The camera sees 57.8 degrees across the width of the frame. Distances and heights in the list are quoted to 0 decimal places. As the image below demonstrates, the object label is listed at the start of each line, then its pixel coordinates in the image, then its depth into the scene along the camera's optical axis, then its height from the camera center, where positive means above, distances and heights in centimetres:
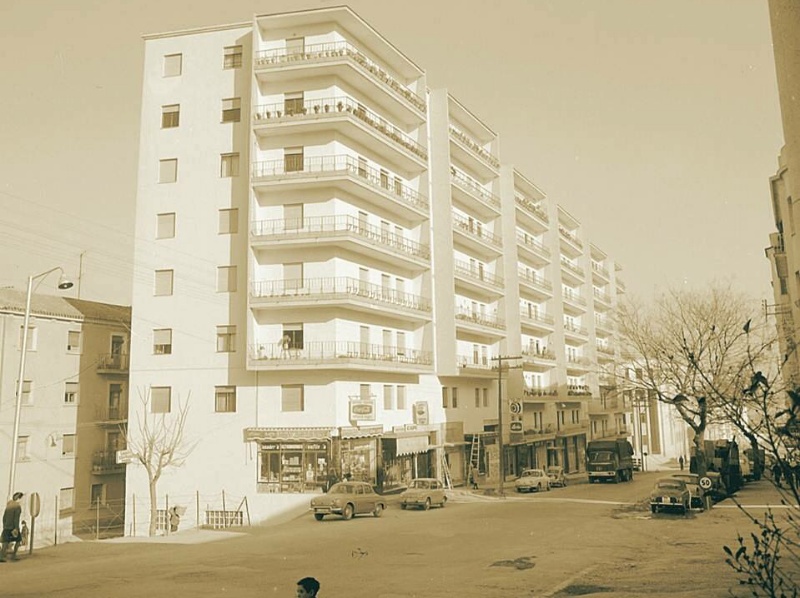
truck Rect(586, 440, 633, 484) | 4938 -206
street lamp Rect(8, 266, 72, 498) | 2802 +252
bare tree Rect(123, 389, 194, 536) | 3712 +14
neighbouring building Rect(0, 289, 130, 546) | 4056 +196
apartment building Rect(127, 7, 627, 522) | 3700 +960
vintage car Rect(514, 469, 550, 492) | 4281 -296
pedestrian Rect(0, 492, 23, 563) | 1931 -217
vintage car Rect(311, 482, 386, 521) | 2792 -252
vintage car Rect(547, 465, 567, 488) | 4775 -290
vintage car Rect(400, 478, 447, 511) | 3266 -269
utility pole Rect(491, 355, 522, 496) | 3984 -206
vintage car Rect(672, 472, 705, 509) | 2772 -243
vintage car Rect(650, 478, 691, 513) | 2675 -245
